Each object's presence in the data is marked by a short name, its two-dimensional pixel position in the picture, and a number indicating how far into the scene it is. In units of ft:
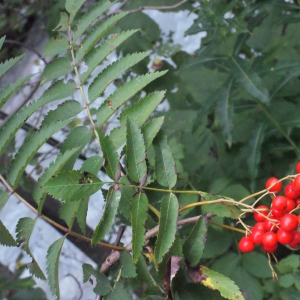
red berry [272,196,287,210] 1.82
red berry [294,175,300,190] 1.76
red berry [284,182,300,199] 1.86
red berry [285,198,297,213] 1.86
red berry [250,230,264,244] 1.97
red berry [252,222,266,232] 1.99
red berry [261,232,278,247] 1.85
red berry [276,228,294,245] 1.79
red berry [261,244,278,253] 1.89
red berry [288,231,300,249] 1.87
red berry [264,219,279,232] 1.89
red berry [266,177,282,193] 2.05
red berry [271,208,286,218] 1.85
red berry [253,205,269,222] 1.94
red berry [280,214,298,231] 1.75
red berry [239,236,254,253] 2.05
